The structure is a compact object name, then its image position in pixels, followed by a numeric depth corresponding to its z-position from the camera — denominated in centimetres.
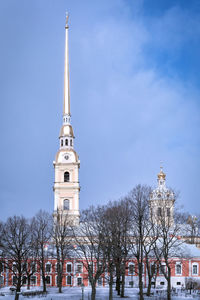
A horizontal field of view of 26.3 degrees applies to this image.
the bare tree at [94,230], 4317
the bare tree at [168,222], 4688
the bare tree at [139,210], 4761
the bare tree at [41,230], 5753
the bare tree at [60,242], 5695
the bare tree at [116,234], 4540
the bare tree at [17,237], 4928
